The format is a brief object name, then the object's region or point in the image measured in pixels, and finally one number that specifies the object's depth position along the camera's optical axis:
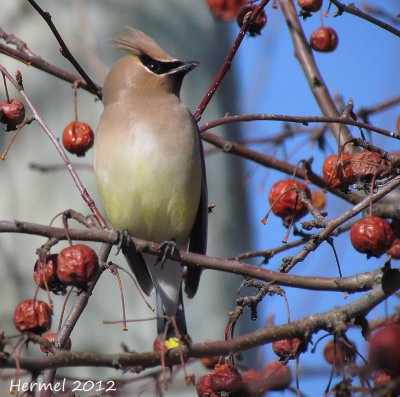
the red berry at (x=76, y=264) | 4.54
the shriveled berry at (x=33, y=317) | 4.41
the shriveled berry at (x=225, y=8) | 7.32
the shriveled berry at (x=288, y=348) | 4.62
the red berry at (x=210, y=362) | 5.49
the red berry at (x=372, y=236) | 4.54
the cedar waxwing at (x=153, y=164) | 6.37
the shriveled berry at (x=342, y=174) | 5.48
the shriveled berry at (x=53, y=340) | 4.99
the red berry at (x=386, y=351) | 3.81
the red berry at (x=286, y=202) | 5.88
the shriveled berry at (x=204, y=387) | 4.75
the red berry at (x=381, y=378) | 4.13
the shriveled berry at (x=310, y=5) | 6.18
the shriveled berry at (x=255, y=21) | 6.26
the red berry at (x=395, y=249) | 4.70
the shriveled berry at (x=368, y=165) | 4.96
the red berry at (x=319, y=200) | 7.40
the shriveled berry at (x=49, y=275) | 4.65
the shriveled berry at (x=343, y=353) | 4.42
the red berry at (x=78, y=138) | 6.38
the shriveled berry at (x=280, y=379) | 4.54
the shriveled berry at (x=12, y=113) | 5.61
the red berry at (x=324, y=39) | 6.97
